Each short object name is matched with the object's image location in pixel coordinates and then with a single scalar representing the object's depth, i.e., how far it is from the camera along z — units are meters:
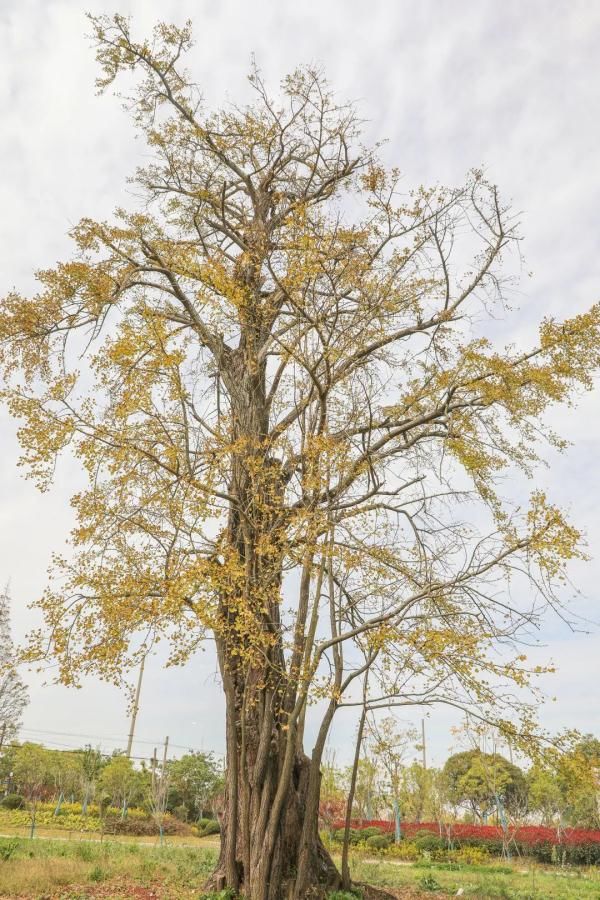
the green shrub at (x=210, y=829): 20.97
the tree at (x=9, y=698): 18.75
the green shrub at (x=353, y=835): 16.90
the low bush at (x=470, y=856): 15.32
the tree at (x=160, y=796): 16.55
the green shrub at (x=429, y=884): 9.88
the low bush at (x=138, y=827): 19.81
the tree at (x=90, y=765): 22.04
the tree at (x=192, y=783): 24.83
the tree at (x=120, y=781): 22.47
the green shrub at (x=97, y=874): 8.28
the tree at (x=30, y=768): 21.58
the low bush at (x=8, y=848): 9.34
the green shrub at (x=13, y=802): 23.41
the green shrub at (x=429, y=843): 17.30
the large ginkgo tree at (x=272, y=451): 6.85
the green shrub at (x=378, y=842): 17.64
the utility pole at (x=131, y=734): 27.59
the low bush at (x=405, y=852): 16.66
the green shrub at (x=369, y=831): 18.65
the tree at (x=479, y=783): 21.75
